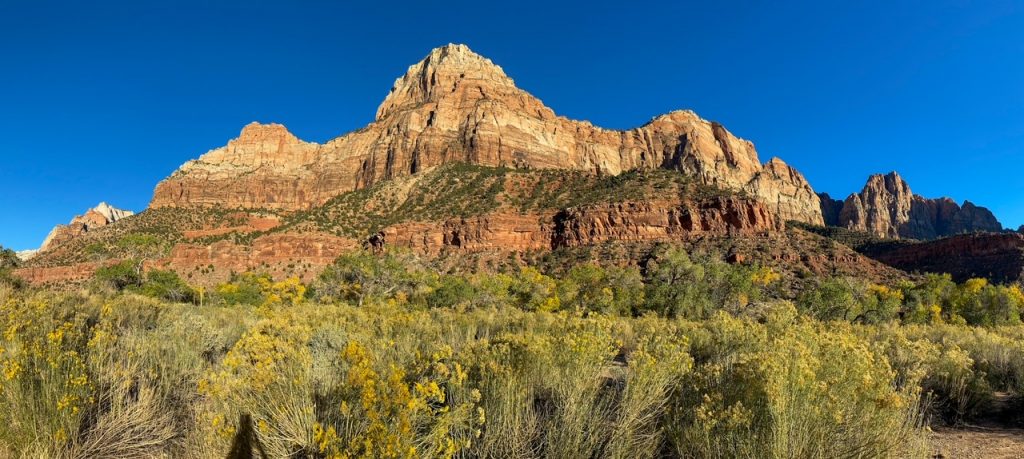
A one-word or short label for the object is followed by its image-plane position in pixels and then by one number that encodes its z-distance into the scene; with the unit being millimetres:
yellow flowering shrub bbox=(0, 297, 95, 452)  3260
